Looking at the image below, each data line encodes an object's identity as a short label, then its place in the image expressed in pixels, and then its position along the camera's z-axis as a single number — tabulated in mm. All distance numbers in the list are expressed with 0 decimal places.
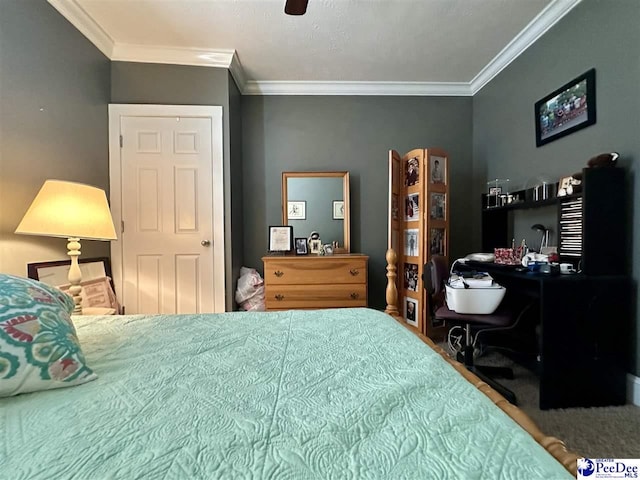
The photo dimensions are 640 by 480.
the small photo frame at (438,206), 2867
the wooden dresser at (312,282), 2814
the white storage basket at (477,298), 1961
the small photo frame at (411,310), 2908
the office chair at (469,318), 1927
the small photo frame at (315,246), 3180
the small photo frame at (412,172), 2877
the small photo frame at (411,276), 2918
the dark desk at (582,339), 1741
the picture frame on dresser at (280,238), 3092
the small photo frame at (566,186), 1953
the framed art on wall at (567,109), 1980
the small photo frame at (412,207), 2882
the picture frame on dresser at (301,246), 3141
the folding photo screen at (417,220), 2779
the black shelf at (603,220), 1762
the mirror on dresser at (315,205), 3252
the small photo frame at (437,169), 2834
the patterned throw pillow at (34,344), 655
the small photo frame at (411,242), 2906
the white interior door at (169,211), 2670
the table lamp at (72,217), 1605
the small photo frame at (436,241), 2821
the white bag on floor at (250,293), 2932
